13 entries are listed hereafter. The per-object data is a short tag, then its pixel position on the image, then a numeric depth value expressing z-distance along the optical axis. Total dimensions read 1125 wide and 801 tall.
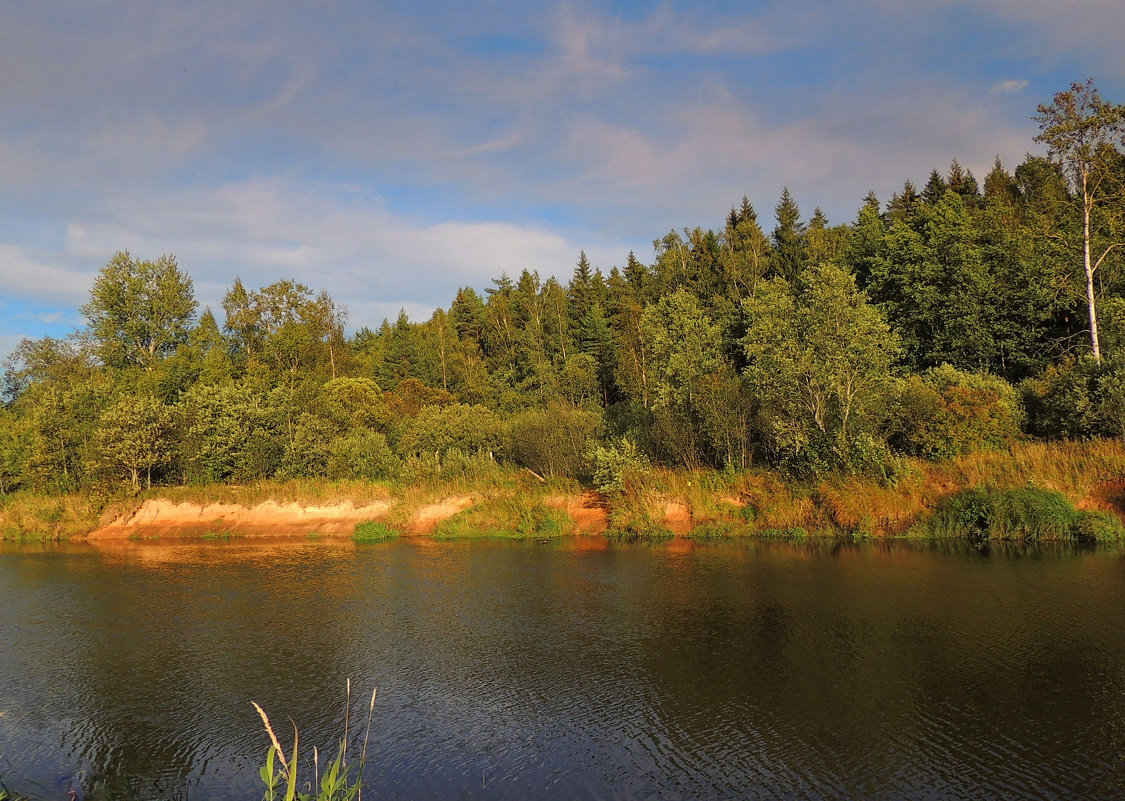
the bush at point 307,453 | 40.69
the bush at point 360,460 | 40.25
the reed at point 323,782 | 5.31
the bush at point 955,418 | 29.56
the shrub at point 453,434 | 44.09
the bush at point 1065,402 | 28.38
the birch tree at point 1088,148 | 30.17
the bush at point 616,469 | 32.75
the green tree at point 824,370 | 29.98
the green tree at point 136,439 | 39.97
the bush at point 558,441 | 37.22
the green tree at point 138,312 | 61.97
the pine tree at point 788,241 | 72.69
